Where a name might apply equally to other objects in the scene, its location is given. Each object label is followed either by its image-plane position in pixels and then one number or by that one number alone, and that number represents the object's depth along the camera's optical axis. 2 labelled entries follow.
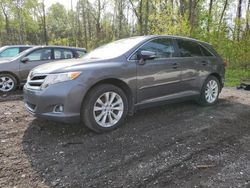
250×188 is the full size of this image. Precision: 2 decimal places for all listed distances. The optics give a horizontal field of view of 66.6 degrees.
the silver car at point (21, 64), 6.01
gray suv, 2.94
